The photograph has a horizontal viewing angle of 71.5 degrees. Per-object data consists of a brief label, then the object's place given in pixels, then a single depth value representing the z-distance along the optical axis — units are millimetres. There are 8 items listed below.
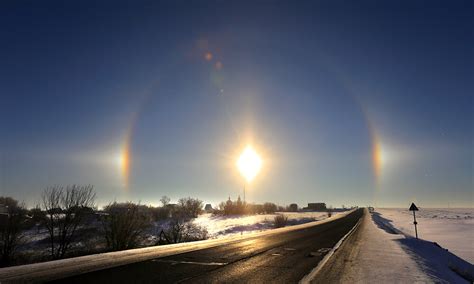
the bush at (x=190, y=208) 108438
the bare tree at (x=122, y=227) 23172
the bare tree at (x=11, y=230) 20406
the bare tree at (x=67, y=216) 21938
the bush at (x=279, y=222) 53638
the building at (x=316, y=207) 190412
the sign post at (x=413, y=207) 28809
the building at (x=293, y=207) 179375
